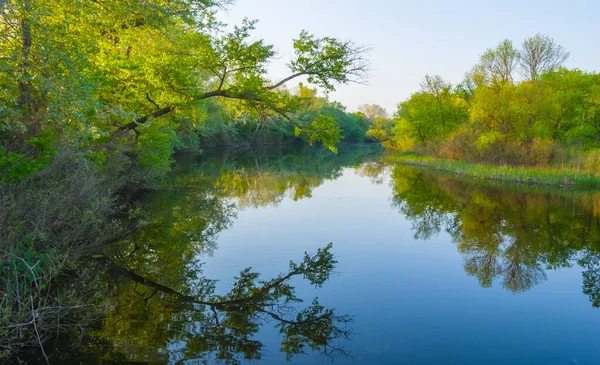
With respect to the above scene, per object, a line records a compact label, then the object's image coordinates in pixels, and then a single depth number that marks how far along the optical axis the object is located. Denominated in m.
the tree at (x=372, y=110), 165.00
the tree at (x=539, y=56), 40.88
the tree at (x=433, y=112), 43.47
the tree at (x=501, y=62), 37.69
